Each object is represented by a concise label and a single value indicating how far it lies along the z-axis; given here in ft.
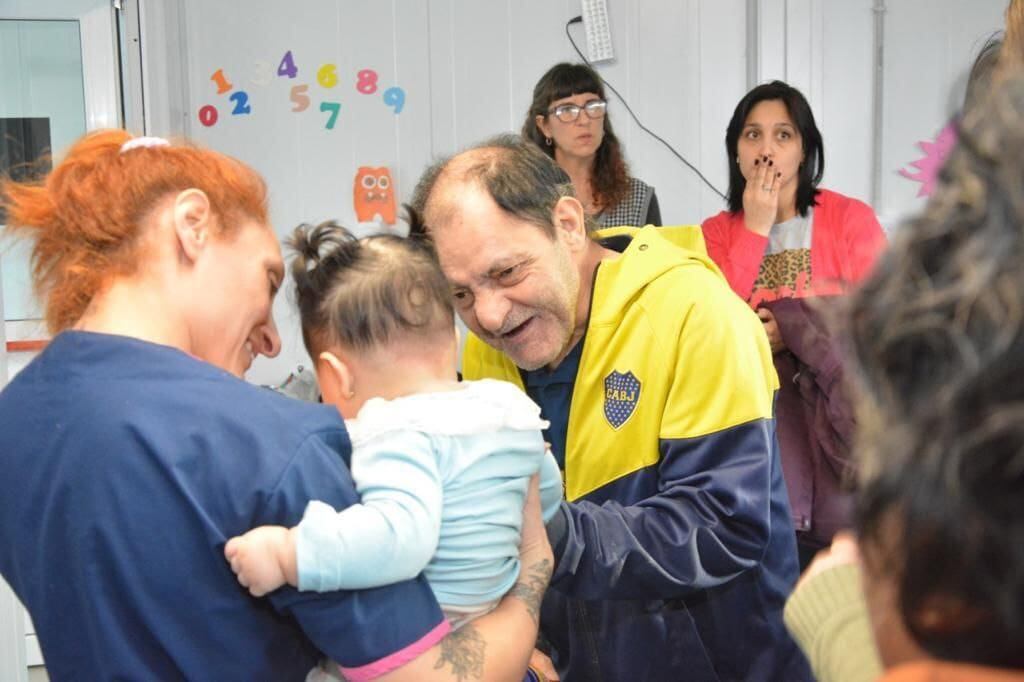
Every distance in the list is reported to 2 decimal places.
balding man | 4.86
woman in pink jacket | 8.34
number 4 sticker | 13.76
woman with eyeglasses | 11.70
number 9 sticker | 13.93
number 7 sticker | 13.88
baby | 3.34
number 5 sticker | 13.83
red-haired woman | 3.27
